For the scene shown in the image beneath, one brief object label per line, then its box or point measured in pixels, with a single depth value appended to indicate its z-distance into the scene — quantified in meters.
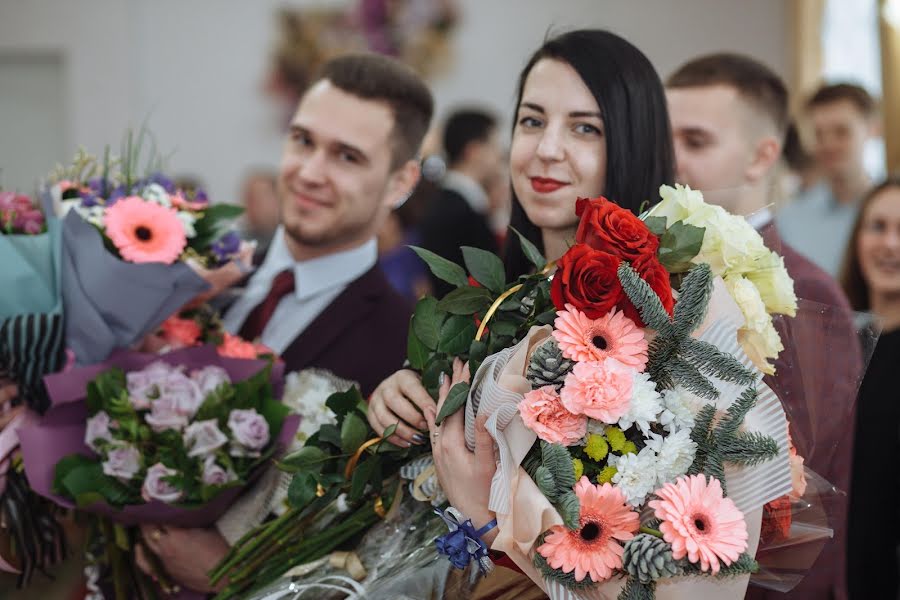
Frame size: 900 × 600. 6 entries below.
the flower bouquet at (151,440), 1.70
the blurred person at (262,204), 6.49
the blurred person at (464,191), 4.34
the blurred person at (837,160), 4.32
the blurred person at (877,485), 2.66
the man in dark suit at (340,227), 2.11
